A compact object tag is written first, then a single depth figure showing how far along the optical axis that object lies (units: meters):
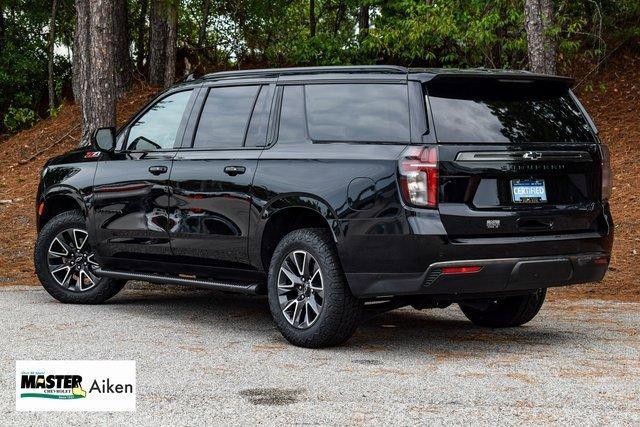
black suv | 7.13
